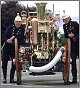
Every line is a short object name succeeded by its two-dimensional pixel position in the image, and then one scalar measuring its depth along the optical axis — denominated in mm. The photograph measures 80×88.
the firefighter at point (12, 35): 13758
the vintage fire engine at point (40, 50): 13836
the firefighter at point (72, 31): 13719
